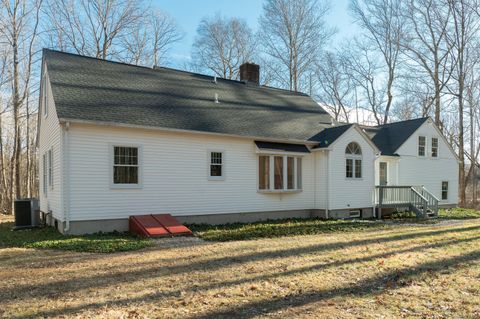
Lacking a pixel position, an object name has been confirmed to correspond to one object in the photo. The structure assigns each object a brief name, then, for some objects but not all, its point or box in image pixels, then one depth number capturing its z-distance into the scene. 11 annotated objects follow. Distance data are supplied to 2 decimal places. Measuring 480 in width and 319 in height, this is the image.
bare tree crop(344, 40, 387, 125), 37.44
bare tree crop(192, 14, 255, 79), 36.06
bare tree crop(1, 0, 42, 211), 22.22
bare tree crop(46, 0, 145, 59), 29.03
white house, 11.70
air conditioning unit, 13.73
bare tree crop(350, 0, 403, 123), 33.41
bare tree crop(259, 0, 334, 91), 32.91
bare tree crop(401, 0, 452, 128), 30.95
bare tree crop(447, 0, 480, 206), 29.86
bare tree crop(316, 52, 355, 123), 37.25
